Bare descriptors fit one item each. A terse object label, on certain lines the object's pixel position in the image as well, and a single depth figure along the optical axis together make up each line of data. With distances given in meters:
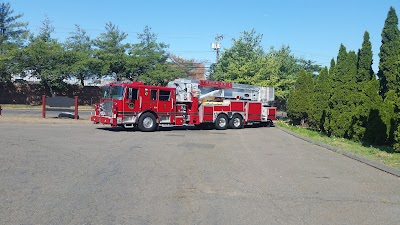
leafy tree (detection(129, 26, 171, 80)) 48.84
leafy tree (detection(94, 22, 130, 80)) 47.38
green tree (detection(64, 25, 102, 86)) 46.25
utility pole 60.62
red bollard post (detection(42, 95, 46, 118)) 27.54
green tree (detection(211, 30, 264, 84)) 39.78
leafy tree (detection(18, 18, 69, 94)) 45.09
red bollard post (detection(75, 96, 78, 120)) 27.70
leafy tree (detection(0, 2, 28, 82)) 43.47
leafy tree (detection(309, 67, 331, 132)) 22.31
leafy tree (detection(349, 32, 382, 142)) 17.14
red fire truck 21.94
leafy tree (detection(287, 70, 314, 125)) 29.77
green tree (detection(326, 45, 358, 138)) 19.14
